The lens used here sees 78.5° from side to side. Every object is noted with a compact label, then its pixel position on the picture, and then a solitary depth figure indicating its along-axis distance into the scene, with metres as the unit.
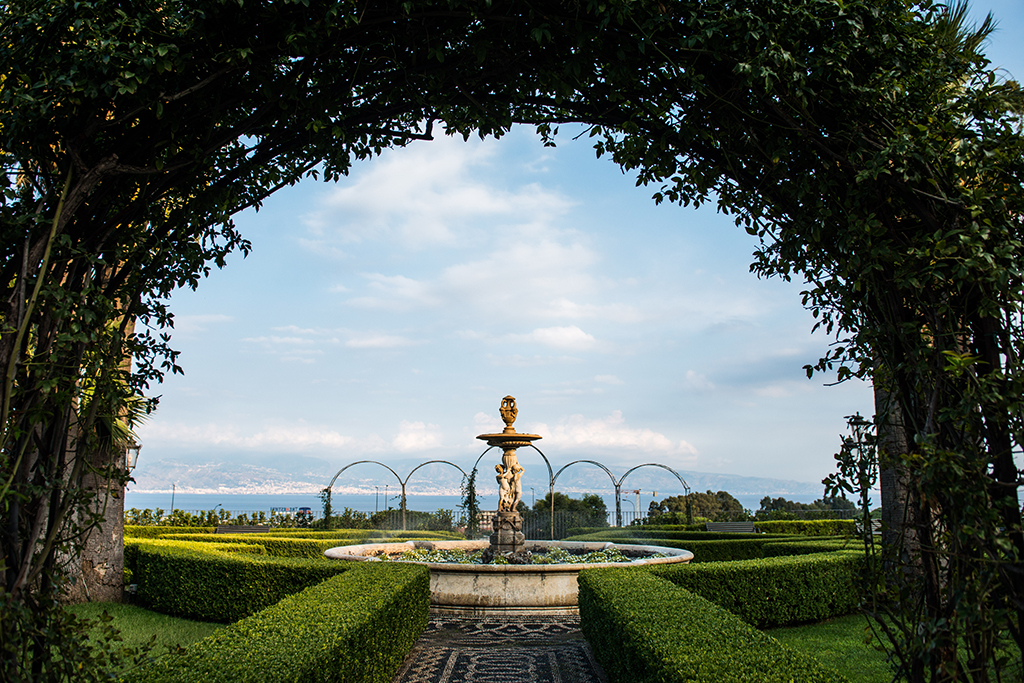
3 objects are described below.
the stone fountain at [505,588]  8.15
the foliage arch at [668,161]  2.42
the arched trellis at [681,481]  17.32
